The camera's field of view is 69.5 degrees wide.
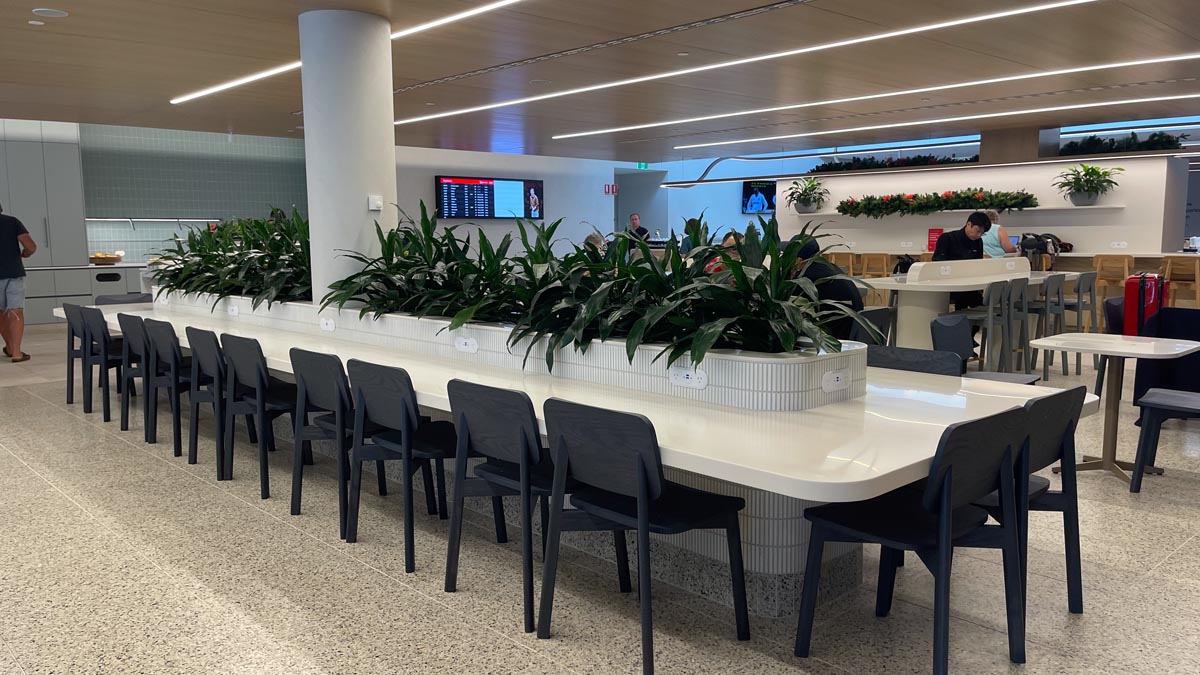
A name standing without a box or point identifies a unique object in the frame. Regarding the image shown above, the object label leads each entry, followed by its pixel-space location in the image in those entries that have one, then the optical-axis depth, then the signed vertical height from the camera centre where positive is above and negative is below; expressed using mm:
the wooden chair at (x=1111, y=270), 9906 -420
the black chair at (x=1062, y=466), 2518 -717
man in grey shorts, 8547 -488
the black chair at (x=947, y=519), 2193 -804
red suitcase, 5820 -459
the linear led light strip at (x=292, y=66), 5254 +1332
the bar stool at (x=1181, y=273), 9516 -432
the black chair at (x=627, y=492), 2375 -769
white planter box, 2912 -515
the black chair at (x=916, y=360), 3514 -533
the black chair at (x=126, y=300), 7715 -605
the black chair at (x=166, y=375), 5008 -854
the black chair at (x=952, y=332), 5297 -603
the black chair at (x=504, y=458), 2705 -739
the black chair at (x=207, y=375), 4551 -798
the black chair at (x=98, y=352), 5902 -852
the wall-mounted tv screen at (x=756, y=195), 19141 +847
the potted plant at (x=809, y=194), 13055 +589
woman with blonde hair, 9240 -103
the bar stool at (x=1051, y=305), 7699 -643
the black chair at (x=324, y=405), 3670 -752
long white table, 2139 -589
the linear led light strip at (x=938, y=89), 6699 +1323
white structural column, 5344 +662
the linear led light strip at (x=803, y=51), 5286 +1342
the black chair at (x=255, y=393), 4211 -833
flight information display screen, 15367 +645
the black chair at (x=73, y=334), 6262 -757
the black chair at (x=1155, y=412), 4152 -875
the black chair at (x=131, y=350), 5426 -757
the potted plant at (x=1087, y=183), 10672 +620
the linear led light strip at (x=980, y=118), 8711 +1324
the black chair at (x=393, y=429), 3258 -808
